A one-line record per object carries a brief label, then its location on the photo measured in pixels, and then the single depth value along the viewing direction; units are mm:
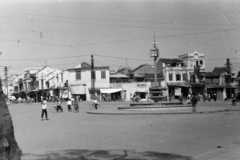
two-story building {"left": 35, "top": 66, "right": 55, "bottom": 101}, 68244
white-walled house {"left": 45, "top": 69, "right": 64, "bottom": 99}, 60675
